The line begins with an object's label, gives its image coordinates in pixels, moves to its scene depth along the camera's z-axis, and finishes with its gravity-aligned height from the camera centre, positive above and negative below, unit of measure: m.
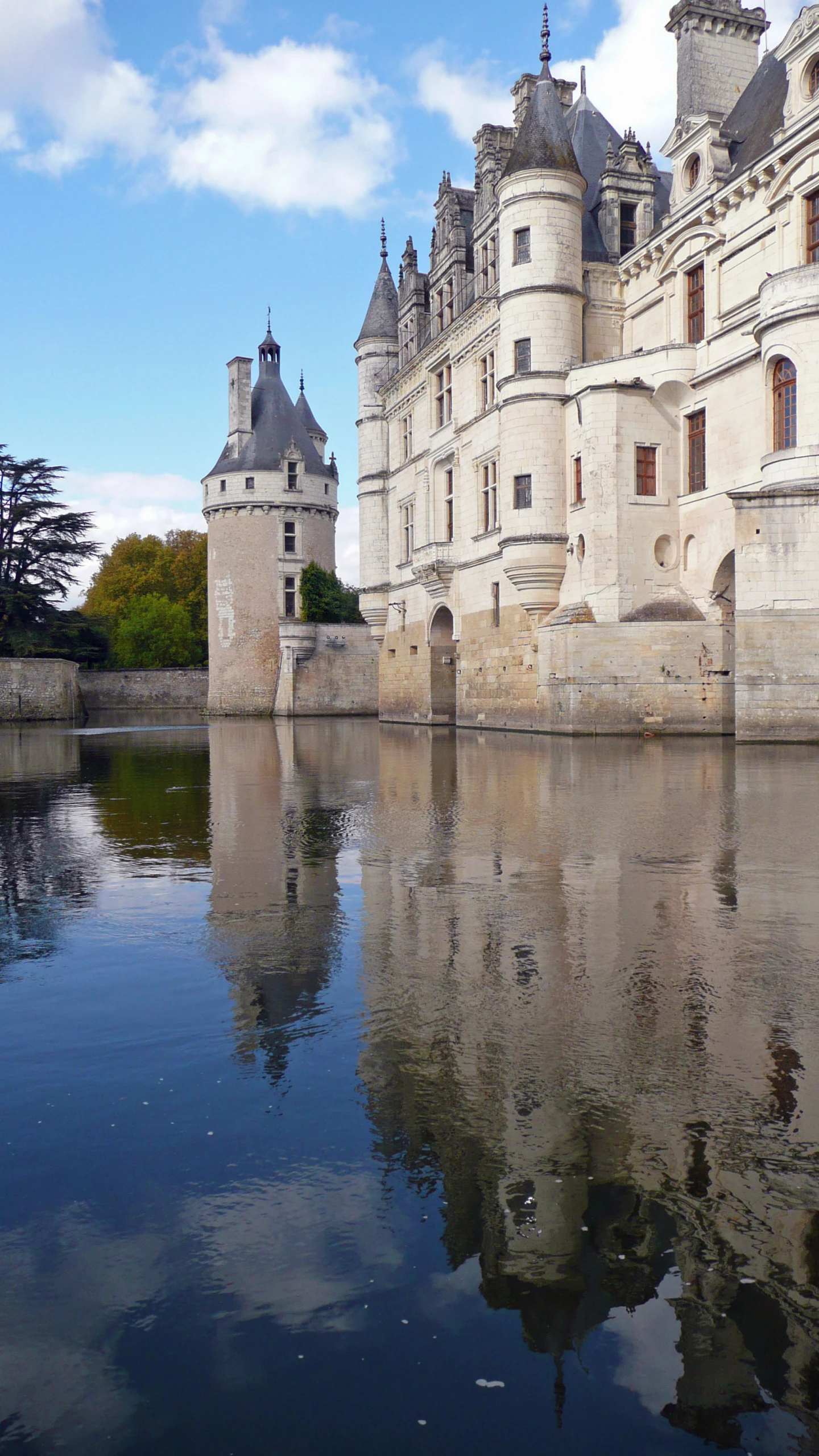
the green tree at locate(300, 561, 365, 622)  52.53 +4.55
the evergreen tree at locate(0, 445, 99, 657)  52.50 +7.20
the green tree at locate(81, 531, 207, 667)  76.31 +8.50
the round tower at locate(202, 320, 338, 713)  55.38 +7.93
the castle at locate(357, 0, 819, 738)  19.53 +6.38
